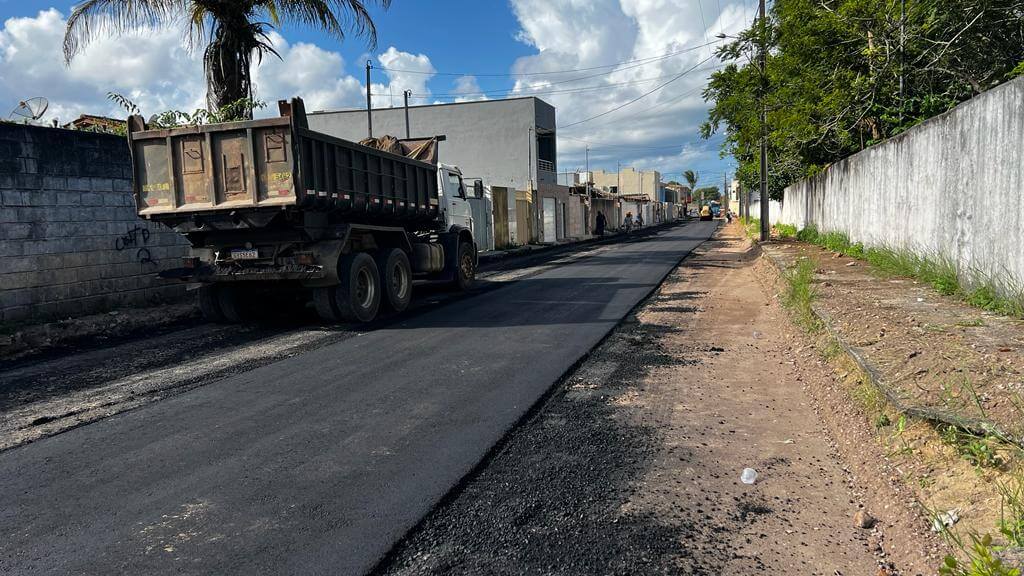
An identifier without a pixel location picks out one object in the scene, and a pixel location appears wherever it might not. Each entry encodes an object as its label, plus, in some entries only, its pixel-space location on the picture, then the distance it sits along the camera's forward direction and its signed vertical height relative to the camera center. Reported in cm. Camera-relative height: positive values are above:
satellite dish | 1090 +236
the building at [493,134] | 4275 +655
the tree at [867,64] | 1394 +359
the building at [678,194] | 13825 +732
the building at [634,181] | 11450 +802
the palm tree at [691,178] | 14231 +1010
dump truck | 866 +44
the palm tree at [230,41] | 1323 +409
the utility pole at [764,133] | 2153 +302
